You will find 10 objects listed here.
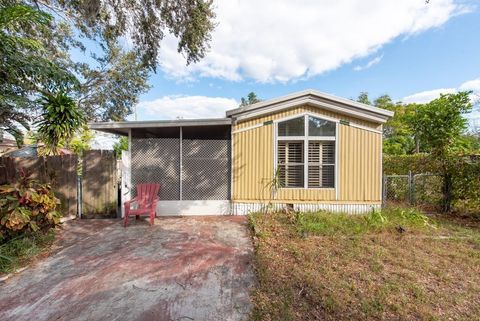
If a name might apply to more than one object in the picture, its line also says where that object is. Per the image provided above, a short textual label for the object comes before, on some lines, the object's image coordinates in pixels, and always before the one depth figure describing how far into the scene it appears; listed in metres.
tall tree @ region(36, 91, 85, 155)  4.89
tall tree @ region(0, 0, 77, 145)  4.13
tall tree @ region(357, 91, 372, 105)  21.06
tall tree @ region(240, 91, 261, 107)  34.53
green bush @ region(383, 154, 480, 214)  5.66
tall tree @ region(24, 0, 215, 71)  6.75
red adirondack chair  5.26
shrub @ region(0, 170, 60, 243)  3.52
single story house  5.68
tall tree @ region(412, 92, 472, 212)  5.73
